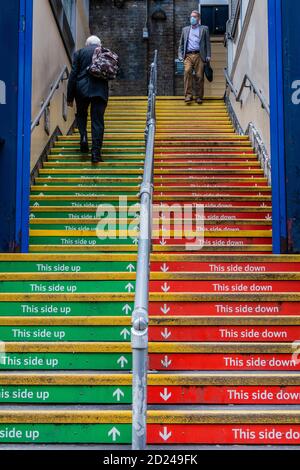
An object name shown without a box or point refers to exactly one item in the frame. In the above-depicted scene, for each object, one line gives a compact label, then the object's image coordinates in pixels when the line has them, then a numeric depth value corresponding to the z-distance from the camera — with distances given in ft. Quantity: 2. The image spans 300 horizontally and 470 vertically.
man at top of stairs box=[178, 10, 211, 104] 38.14
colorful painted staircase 12.39
